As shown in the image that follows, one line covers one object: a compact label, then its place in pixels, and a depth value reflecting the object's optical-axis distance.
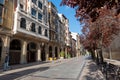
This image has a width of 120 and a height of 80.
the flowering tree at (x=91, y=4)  2.38
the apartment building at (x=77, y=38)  57.49
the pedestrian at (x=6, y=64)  8.66
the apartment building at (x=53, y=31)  22.34
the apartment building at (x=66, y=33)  33.27
